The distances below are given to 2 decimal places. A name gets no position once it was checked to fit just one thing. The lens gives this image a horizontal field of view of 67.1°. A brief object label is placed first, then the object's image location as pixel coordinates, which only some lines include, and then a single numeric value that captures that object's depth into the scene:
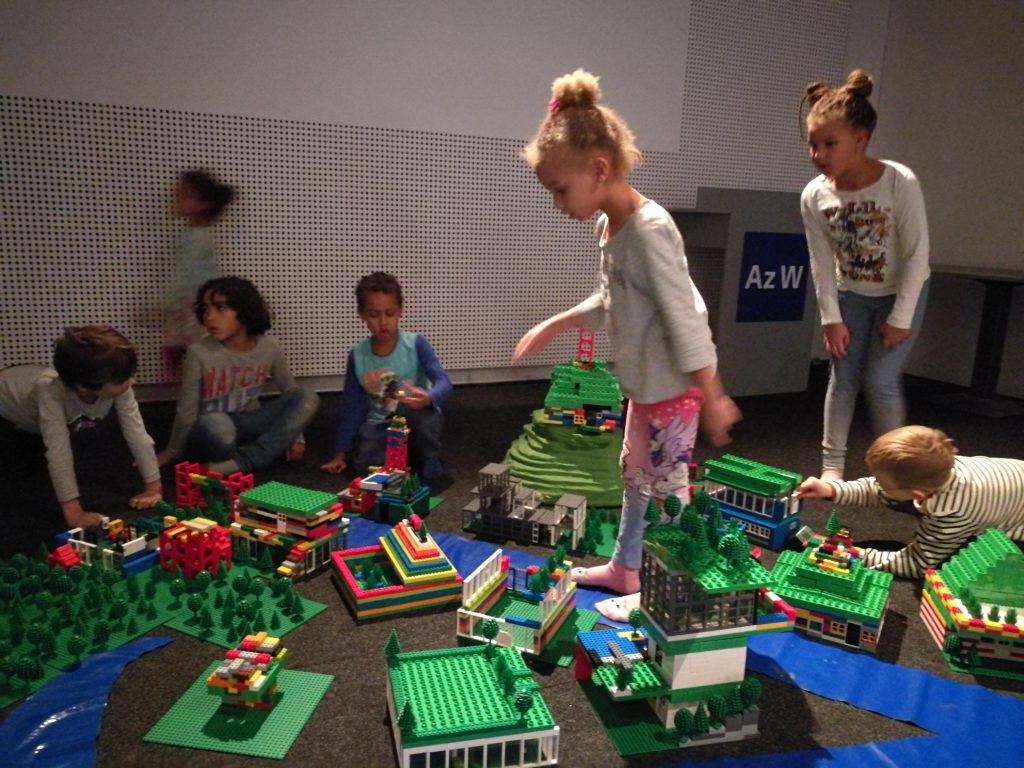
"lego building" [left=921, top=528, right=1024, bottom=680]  2.07
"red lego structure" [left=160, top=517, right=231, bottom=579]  2.42
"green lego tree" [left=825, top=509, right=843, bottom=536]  2.39
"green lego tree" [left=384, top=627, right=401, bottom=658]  1.73
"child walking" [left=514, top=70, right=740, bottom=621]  1.90
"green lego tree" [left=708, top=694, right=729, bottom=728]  1.72
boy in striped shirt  2.33
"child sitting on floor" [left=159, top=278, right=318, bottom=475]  3.36
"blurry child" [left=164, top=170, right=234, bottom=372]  4.17
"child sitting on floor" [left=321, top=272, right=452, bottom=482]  3.37
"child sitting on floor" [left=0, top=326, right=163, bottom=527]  2.62
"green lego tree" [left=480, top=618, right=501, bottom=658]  1.87
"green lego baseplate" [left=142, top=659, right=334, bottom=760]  1.69
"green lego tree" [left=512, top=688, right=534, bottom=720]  1.59
